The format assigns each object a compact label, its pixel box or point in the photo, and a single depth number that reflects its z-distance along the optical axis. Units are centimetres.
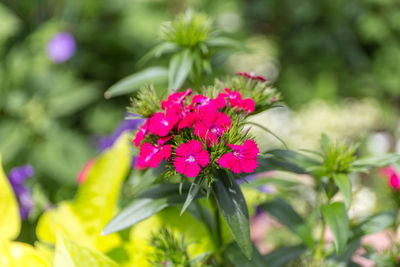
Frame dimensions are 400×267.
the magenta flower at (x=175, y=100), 65
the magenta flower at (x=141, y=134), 65
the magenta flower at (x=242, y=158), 62
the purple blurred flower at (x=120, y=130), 93
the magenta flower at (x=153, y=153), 63
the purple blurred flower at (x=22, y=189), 86
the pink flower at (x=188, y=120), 64
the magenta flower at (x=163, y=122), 63
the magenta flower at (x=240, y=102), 66
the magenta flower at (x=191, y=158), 62
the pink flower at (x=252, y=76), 69
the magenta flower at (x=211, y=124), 63
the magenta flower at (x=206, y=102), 64
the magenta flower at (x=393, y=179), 79
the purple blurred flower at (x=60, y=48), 209
